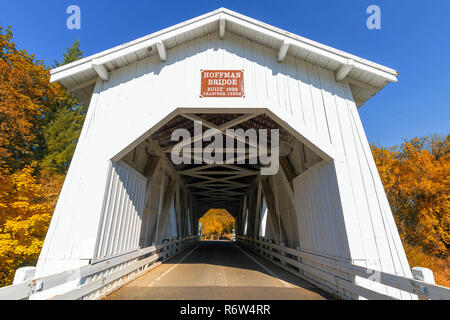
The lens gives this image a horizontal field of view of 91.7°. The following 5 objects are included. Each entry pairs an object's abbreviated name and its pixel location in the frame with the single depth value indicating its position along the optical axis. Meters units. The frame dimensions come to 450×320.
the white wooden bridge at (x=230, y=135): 5.22
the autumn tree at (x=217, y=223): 46.59
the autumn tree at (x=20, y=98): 13.63
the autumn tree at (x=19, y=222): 11.74
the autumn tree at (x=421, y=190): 20.39
